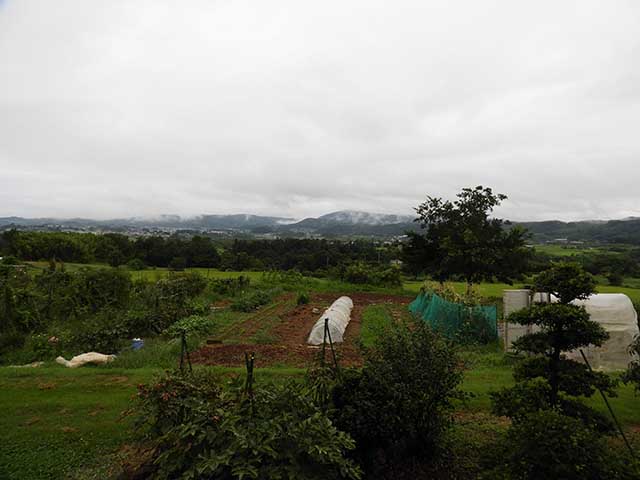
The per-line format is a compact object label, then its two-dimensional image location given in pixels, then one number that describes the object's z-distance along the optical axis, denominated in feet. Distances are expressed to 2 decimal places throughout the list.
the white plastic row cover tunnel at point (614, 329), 27.94
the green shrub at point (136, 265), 137.39
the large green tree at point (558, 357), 13.48
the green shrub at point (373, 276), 88.58
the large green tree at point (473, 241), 56.95
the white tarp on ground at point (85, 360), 27.96
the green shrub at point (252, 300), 56.59
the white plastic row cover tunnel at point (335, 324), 37.81
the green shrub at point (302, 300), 65.26
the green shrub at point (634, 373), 14.06
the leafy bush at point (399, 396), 12.99
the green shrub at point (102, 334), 33.76
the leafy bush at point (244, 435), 9.42
